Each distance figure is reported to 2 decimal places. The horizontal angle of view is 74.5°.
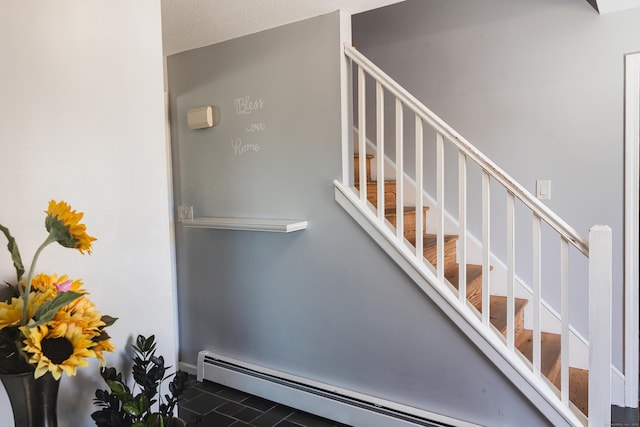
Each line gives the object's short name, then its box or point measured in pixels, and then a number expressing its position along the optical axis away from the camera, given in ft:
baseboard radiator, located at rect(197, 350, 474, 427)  7.02
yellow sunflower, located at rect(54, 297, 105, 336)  3.21
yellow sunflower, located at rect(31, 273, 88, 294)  3.48
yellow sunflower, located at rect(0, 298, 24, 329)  3.13
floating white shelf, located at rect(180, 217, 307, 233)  7.66
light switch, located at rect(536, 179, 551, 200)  8.38
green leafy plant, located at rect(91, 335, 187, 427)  3.90
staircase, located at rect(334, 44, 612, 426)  5.38
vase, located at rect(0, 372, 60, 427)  3.26
